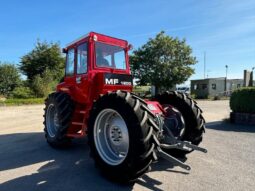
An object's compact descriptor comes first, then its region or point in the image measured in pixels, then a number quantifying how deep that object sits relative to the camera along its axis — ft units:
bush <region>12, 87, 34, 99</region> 65.85
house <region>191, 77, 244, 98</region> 96.72
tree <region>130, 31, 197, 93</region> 76.36
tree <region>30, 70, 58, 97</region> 66.89
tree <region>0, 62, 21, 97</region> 74.79
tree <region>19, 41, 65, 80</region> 80.77
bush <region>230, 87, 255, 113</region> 25.91
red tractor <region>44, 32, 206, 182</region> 9.40
